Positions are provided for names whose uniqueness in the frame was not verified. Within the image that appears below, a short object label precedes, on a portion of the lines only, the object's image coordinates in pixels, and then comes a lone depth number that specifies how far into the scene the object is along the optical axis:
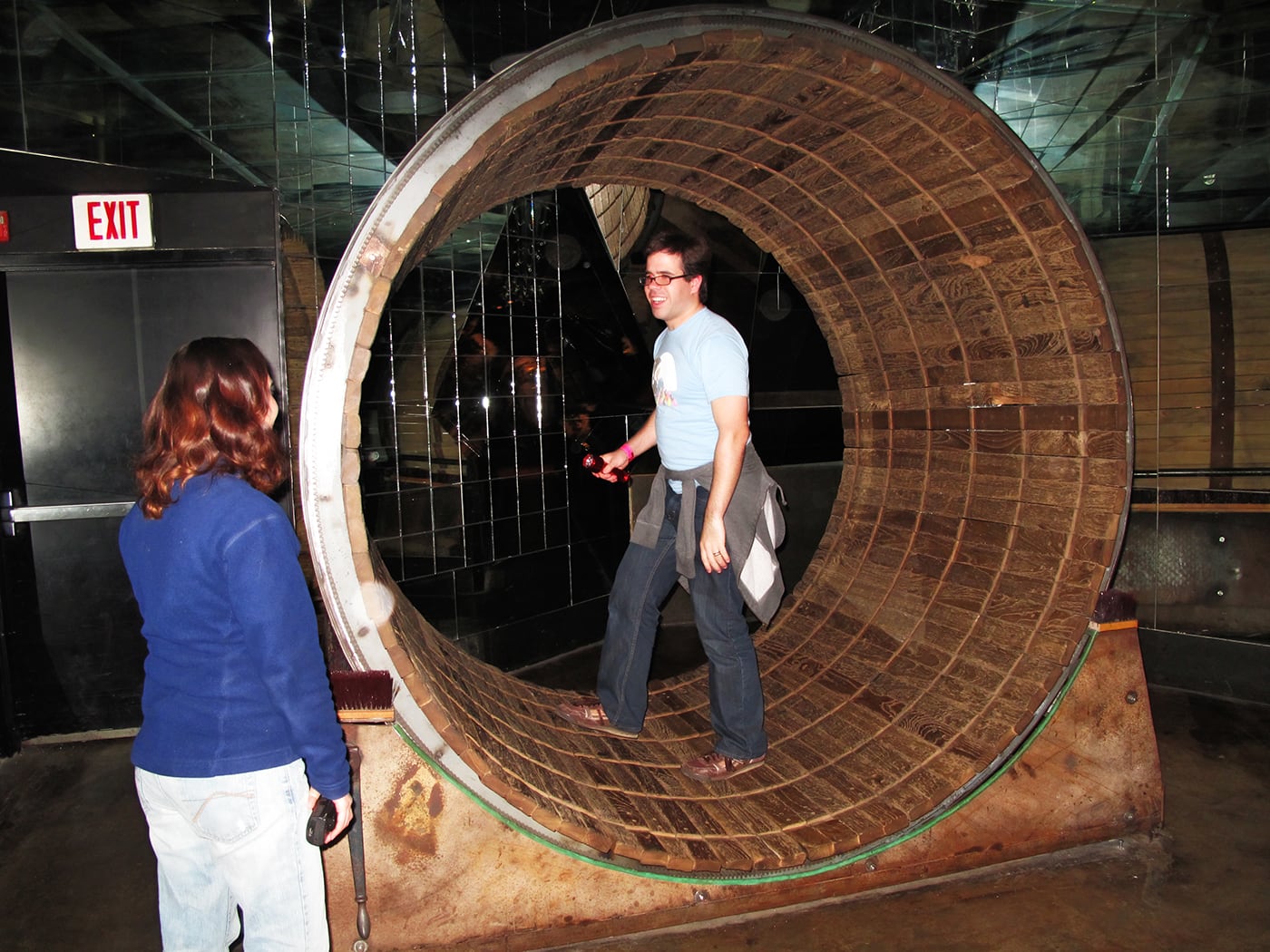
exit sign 3.98
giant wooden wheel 2.32
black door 4.22
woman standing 1.66
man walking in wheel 2.90
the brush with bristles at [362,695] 2.33
